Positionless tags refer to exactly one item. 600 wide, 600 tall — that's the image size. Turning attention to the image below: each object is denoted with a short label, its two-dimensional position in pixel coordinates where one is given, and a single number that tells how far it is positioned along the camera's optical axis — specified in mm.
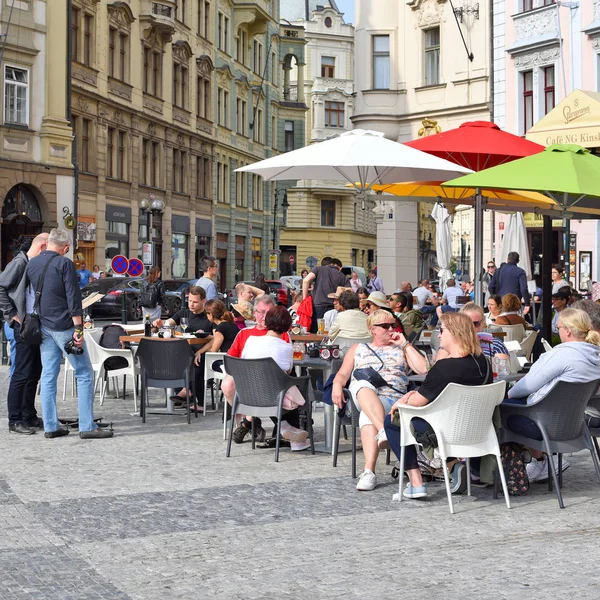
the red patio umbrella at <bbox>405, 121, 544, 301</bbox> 13617
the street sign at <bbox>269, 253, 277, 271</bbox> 56438
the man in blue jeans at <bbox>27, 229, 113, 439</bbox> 10836
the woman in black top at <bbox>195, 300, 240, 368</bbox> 12897
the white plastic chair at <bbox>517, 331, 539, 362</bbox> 13078
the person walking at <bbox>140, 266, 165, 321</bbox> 18250
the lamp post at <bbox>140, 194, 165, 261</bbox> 36719
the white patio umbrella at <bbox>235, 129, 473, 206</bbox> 12977
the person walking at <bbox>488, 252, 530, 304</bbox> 18828
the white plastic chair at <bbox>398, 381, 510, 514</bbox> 7949
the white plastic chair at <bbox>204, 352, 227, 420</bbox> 12555
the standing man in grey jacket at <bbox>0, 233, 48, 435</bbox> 11062
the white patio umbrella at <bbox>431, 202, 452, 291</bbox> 25969
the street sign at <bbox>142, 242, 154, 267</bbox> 31095
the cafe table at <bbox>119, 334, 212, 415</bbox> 12775
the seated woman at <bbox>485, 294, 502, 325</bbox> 13966
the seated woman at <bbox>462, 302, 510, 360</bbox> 9703
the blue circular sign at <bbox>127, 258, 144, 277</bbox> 28672
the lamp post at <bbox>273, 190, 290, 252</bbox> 64831
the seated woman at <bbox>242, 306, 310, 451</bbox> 10281
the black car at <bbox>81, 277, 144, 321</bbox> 30630
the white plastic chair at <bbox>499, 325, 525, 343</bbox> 13227
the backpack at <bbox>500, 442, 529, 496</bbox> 8570
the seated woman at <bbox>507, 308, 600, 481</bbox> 8388
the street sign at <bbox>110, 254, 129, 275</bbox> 27766
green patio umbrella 11211
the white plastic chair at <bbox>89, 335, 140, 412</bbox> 13195
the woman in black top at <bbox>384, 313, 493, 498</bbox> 8109
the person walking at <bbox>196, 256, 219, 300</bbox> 16625
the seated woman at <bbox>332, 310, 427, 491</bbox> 8789
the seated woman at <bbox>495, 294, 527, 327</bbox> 13469
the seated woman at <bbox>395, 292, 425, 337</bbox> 13797
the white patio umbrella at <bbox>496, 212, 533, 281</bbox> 22625
